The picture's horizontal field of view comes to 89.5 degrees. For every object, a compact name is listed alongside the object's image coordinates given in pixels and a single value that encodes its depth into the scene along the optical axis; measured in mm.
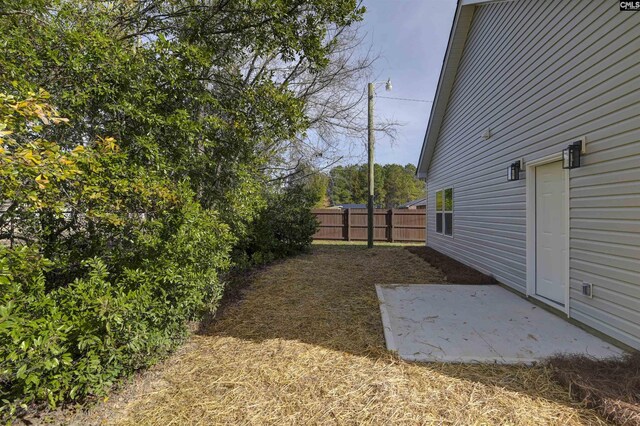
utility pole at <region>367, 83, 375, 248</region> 11144
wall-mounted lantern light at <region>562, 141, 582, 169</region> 3719
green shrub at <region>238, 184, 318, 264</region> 8445
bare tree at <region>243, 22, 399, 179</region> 8742
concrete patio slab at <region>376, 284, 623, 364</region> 3045
